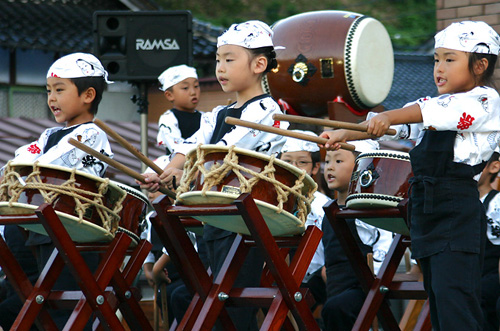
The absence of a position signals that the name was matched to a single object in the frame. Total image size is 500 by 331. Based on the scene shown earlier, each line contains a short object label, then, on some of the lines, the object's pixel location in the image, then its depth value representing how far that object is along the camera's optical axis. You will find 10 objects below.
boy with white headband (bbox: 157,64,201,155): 10.62
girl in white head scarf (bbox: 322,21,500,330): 5.77
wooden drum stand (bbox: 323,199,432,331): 7.12
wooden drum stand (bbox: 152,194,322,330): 6.29
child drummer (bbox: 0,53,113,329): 7.55
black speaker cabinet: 11.45
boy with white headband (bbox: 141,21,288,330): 6.84
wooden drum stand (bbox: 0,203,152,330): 6.81
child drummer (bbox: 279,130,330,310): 9.06
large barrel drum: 9.48
